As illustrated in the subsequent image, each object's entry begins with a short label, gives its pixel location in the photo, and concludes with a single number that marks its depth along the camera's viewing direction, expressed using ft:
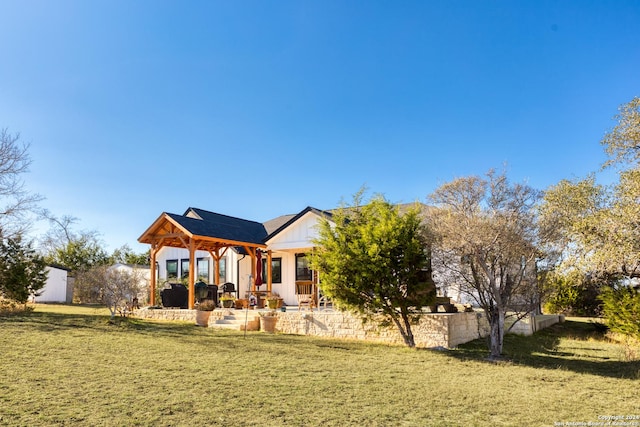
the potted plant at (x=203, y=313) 49.47
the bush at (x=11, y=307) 53.11
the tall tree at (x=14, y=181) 61.36
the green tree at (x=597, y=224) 30.58
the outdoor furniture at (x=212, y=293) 57.36
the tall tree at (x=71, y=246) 107.14
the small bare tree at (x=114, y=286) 47.55
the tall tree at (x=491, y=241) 32.14
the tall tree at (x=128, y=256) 114.73
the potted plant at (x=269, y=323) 45.93
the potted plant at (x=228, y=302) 54.70
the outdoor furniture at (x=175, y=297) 57.41
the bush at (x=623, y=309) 39.99
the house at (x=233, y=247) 56.95
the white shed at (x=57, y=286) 92.53
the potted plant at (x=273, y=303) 50.16
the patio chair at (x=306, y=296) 48.72
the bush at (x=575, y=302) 68.69
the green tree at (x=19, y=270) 55.16
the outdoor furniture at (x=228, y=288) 60.36
